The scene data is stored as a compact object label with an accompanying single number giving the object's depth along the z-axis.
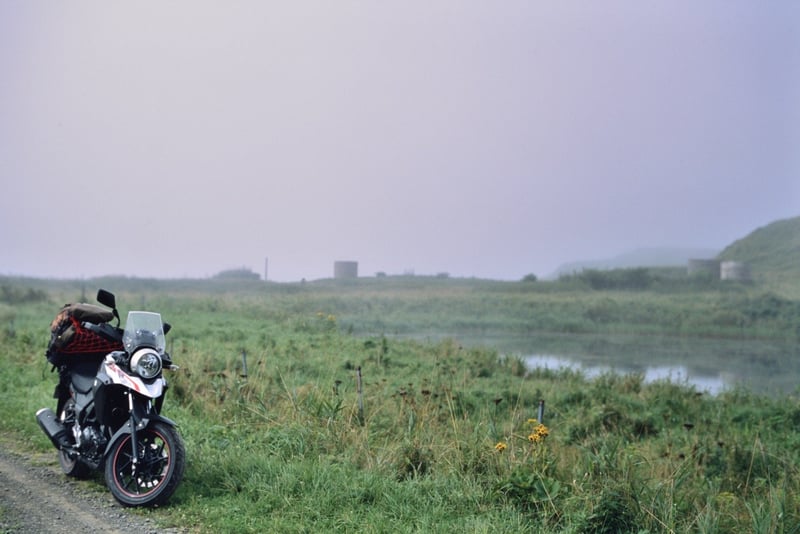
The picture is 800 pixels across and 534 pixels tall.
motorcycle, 5.29
